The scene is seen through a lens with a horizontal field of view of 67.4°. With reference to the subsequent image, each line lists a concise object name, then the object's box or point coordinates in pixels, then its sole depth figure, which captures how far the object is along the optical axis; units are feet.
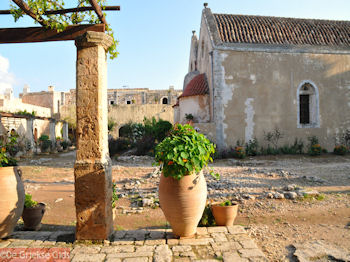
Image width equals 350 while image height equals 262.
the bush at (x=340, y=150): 43.65
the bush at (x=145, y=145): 47.06
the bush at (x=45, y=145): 60.93
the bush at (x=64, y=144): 72.43
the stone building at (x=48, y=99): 104.73
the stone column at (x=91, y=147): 10.94
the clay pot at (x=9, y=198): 11.09
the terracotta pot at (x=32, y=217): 13.08
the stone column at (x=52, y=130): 68.96
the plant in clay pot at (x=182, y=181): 10.52
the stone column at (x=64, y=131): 83.80
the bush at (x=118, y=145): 51.11
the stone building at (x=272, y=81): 43.75
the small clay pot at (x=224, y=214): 12.60
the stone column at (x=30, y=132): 56.14
